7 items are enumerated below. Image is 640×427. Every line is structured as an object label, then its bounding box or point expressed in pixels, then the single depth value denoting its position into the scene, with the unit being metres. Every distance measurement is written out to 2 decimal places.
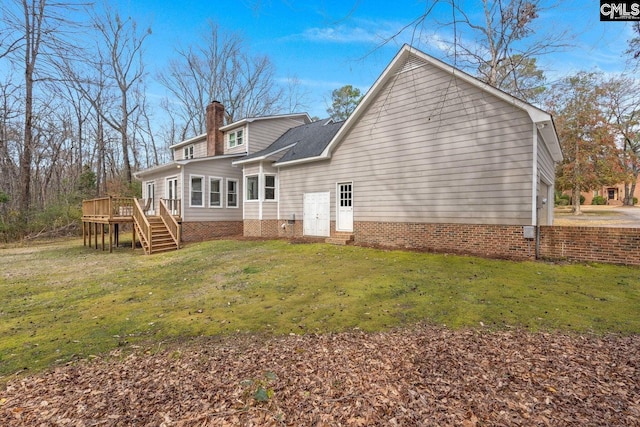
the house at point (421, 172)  8.19
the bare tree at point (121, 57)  25.25
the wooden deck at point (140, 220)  12.54
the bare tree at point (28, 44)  12.34
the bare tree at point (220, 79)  29.29
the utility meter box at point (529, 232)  7.82
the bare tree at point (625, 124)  22.25
